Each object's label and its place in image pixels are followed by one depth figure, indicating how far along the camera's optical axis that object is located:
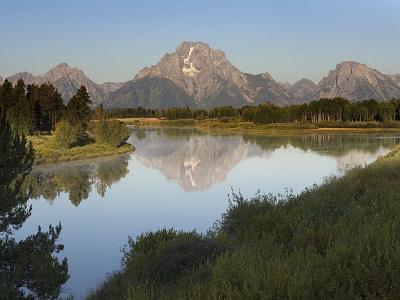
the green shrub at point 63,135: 66.62
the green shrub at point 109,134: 77.44
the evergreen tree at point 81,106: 95.06
